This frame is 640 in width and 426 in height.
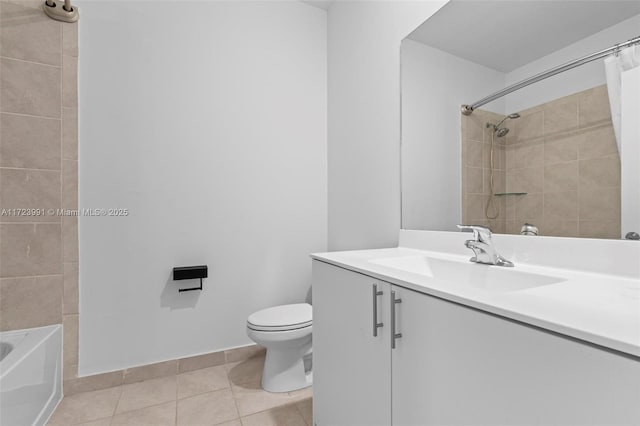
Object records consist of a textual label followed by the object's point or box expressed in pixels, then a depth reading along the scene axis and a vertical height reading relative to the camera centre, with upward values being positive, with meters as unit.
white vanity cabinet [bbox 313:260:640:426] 0.45 -0.32
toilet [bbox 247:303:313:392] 1.60 -0.71
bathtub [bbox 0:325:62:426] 1.18 -0.72
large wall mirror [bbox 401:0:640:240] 0.86 +0.33
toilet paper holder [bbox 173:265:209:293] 1.84 -0.37
